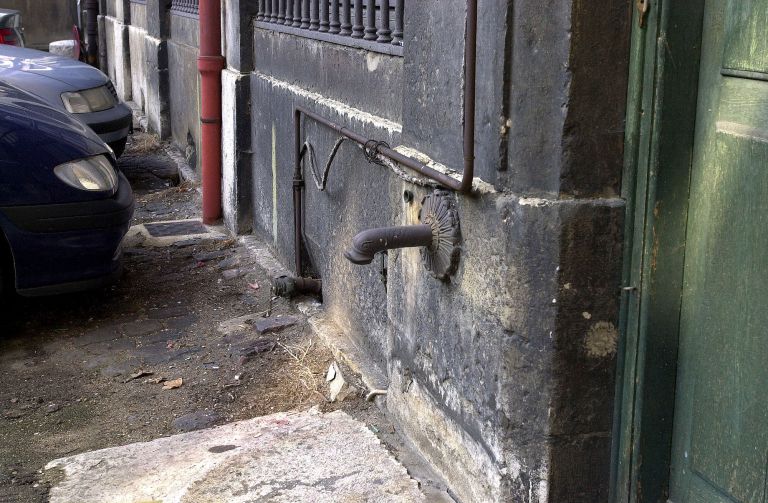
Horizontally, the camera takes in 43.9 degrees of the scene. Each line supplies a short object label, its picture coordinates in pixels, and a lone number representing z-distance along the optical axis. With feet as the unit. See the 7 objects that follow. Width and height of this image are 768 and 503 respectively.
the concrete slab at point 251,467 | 10.48
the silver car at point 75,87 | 27.14
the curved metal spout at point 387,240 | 9.95
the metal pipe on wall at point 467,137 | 8.87
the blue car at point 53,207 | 15.78
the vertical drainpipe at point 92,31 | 57.67
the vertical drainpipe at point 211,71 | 23.30
